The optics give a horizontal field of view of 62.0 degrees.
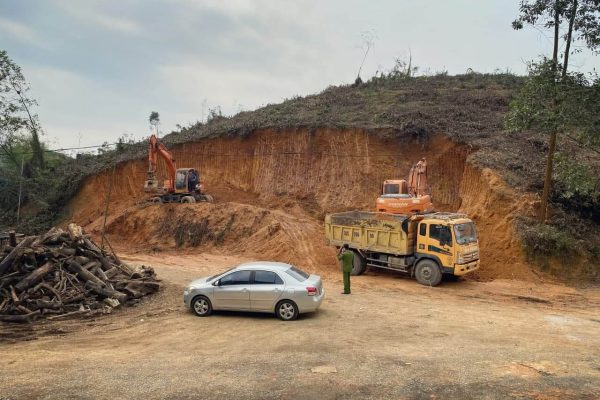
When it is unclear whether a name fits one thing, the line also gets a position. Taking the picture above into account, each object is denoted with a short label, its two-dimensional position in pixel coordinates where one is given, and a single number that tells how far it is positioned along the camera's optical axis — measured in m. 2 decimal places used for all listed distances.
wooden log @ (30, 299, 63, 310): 12.98
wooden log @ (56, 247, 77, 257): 14.70
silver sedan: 12.51
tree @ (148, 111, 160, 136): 63.98
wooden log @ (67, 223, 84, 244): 15.57
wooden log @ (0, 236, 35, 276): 13.43
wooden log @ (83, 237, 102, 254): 15.87
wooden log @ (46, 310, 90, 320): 12.76
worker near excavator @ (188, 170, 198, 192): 30.10
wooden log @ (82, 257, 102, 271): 15.01
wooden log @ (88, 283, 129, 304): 14.16
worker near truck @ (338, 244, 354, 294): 15.93
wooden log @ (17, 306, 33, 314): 12.59
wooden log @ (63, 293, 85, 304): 13.47
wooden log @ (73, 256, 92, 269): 14.97
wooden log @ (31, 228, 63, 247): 14.69
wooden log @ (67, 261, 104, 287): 14.45
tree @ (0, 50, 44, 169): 34.22
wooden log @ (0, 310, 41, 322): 12.27
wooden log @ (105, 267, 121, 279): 15.46
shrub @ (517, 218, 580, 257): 18.62
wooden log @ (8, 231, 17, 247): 14.62
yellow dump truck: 17.05
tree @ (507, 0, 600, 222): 16.23
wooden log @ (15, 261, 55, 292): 13.26
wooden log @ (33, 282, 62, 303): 13.38
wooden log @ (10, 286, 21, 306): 12.72
